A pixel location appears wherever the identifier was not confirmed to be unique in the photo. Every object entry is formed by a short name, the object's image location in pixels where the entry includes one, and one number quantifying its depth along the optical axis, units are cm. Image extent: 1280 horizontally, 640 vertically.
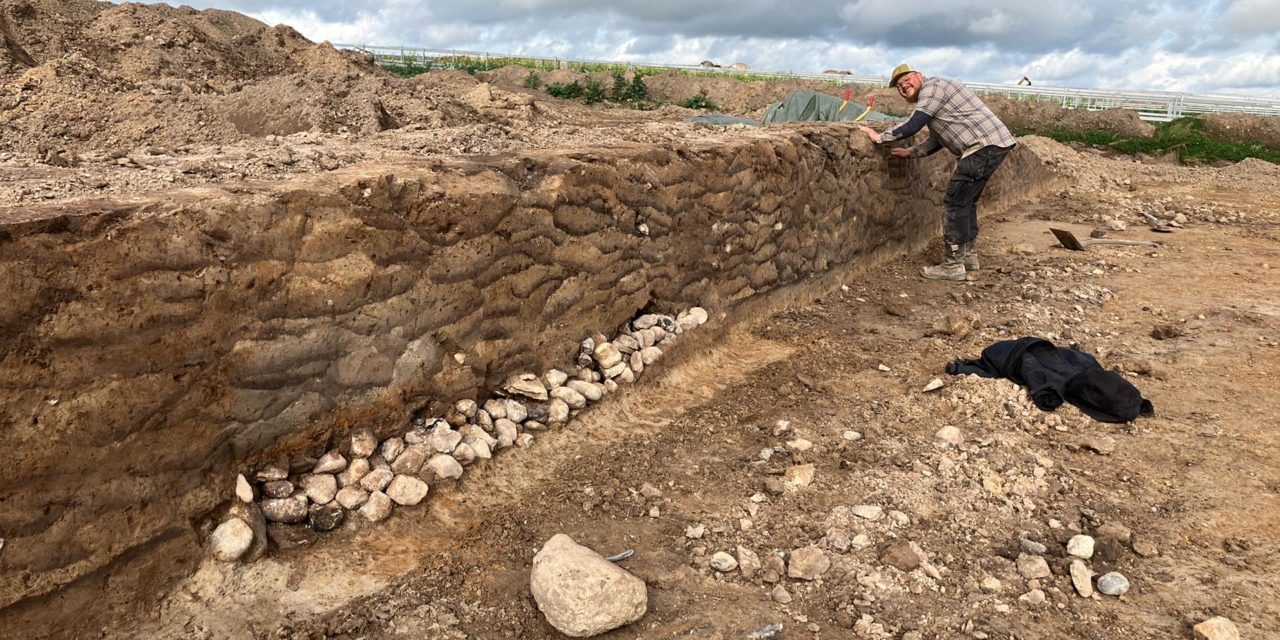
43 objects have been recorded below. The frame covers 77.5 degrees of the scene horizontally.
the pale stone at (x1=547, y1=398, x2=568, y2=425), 333
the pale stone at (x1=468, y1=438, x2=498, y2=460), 301
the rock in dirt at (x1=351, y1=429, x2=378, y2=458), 276
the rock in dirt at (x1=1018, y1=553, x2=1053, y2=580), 249
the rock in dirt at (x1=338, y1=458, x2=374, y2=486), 270
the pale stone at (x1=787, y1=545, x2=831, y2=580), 248
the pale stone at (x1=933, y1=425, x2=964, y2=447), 337
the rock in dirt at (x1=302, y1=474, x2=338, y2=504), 261
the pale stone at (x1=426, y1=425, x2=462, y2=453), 294
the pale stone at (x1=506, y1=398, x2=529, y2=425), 323
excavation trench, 204
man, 580
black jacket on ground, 362
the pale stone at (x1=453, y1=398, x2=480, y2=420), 312
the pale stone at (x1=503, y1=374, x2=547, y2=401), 330
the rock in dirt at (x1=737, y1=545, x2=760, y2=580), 250
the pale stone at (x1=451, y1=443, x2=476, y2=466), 297
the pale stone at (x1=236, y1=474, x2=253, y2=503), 246
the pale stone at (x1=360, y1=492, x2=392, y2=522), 262
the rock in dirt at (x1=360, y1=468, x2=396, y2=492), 270
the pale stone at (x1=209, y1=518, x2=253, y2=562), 234
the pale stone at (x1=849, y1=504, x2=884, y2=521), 279
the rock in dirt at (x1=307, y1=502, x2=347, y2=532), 255
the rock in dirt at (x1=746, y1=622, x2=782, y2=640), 222
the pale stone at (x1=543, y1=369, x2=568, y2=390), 344
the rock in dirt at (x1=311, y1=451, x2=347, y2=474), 268
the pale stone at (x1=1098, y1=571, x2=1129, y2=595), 242
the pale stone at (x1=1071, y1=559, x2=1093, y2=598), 242
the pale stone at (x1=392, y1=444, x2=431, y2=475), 282
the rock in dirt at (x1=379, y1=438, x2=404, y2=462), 283
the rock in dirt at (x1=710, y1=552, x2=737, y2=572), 252
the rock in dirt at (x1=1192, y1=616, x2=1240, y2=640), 217
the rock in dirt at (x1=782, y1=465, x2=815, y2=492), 301
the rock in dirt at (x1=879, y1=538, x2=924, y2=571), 254
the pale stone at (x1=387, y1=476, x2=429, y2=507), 270
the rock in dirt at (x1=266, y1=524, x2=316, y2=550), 247
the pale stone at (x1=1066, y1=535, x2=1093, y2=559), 259
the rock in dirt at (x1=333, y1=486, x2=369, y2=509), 263
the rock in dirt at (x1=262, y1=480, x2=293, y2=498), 255
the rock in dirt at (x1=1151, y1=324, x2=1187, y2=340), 475
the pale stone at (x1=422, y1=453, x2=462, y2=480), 285
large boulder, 215
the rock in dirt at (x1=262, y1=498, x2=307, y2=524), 252
